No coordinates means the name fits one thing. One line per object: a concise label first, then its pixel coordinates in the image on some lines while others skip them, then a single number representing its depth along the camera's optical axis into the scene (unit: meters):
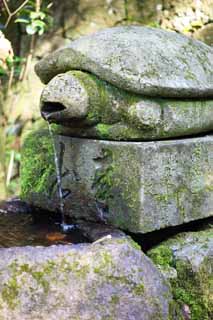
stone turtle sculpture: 2.10
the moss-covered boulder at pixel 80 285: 1.61
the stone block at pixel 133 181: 2.09
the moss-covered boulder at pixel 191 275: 2.01
